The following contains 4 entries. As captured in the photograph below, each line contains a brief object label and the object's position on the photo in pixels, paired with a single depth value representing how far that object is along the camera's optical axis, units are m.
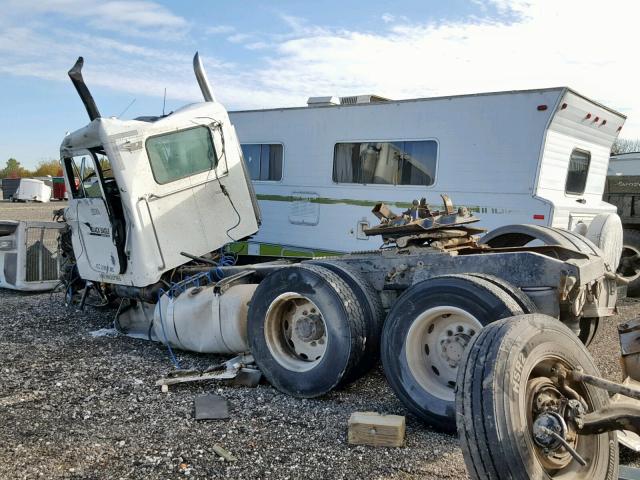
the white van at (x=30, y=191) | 36.91
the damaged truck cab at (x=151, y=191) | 6.18
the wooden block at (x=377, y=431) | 3.71
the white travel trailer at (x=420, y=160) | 7.37
